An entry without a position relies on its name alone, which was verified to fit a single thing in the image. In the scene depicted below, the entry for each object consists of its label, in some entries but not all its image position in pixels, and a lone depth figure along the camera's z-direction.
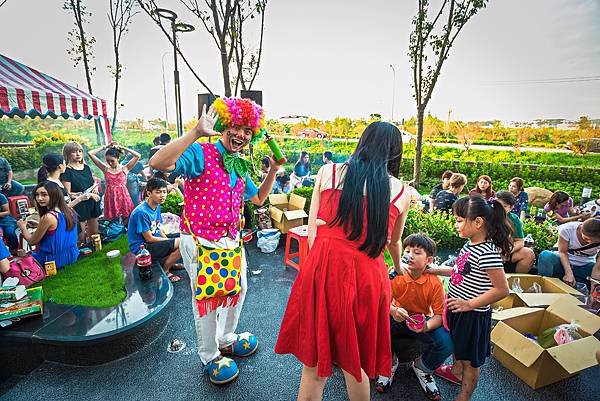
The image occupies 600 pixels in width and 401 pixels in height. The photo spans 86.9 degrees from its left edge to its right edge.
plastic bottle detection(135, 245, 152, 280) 3.30
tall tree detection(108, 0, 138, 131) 9.11
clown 1.88
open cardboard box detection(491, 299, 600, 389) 2.17
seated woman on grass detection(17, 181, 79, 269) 3.20
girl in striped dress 1.85
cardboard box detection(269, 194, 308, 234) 4.75
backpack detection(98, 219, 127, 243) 4.75
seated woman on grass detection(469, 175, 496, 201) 4.79
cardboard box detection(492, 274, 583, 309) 2.84
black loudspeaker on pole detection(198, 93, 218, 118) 3.40
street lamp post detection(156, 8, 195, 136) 6.12
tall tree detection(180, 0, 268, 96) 6.84
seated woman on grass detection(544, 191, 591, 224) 4.89
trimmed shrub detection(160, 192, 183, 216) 5.34
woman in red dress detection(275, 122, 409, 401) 1.46
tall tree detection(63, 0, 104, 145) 8.50
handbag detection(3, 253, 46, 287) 2.95
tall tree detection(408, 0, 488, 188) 6.52
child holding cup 2.17
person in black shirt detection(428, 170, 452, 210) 5.55
